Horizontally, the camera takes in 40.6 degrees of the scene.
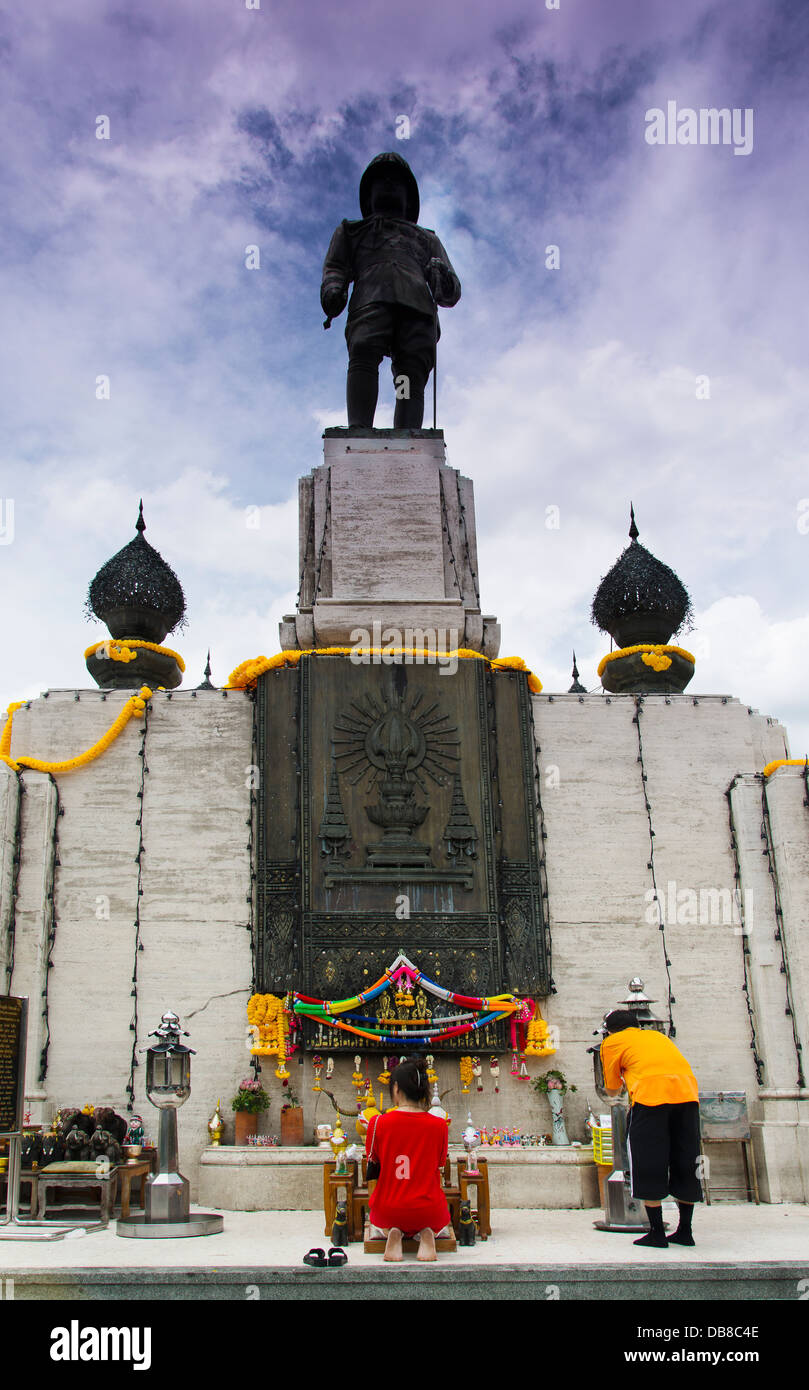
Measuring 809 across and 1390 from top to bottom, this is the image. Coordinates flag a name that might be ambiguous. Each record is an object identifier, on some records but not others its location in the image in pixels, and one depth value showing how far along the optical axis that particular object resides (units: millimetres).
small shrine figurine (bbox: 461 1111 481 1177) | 9188
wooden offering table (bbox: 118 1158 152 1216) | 10391
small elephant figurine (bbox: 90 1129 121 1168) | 10562
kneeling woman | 7676
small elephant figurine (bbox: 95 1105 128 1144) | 11352
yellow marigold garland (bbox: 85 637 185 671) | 16328
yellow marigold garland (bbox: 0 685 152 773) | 14344
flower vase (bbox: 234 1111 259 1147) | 12773
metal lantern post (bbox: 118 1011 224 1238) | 9267
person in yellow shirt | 8266
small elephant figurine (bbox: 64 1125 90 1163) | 10570
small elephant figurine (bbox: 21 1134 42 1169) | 10617
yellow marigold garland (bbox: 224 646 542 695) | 14953
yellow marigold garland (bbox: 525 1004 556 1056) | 13430
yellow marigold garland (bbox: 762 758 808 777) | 14673
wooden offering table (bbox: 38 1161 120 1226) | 10055
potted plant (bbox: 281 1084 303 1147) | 12766
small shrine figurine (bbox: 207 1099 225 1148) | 12773
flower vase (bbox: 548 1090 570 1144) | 12844
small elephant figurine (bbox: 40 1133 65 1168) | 10648
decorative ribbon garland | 13109
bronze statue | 17750
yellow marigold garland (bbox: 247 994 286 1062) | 13102
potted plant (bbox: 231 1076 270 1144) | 12805
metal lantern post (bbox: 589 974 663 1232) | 9477
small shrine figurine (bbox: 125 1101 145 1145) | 12225
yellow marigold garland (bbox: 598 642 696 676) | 16812
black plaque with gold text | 9867
